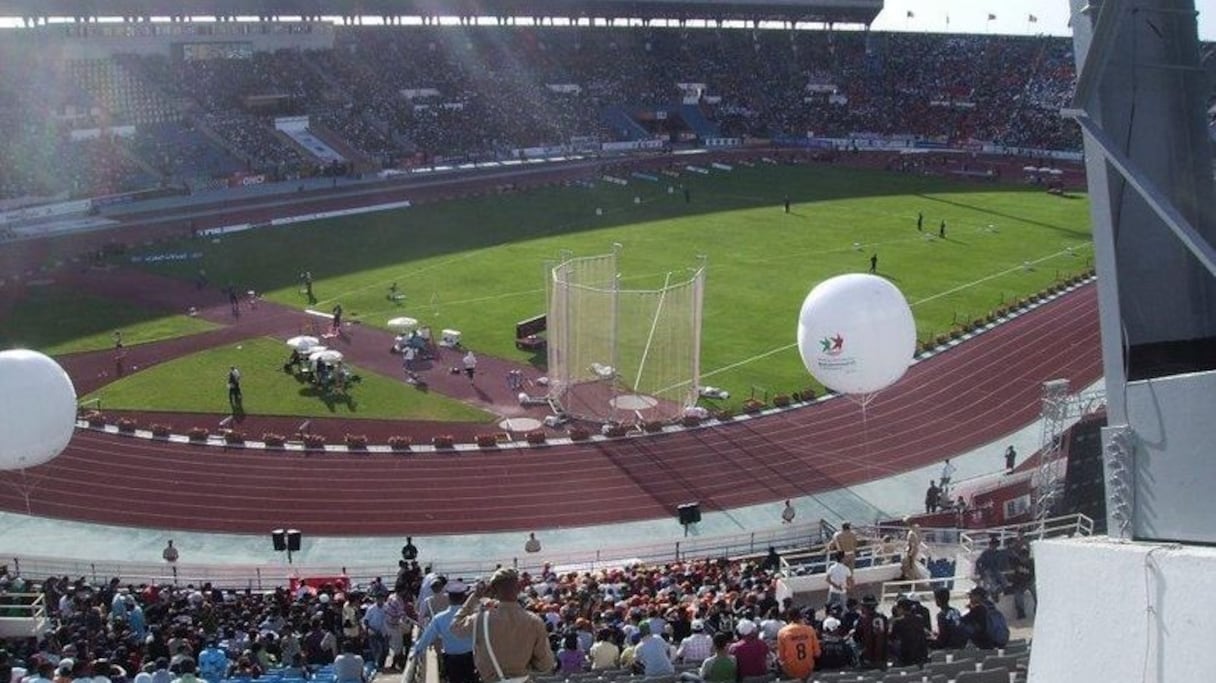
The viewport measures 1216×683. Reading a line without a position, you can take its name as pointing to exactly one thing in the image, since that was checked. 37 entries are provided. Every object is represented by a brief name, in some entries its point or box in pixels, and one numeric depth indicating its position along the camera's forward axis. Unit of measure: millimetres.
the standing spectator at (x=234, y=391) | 33219
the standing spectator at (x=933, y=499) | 26234
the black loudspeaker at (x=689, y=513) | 25500
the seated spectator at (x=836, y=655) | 10680
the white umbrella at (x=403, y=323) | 38562
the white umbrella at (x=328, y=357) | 34875
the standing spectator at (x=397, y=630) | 14883
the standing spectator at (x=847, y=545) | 17188
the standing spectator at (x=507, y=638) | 6734
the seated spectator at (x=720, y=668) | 9570
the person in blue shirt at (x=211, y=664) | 13664
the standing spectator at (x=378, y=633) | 15164
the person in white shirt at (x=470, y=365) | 36356
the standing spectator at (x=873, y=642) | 10789
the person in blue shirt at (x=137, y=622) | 16773
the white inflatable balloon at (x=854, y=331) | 19641
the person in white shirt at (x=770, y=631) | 11914
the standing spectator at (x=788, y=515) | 26219
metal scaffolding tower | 21953
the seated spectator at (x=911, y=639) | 10633
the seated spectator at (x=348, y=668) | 12703
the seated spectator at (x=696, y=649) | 11844
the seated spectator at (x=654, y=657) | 10555
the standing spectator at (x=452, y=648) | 8117
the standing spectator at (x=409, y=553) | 21109
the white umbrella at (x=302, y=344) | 36031
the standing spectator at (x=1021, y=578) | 14047
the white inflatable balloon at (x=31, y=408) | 20359
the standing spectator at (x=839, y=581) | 15094
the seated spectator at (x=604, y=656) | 11727
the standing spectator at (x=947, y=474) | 27156
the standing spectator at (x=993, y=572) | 14016
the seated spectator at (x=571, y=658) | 11492
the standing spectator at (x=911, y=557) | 17188
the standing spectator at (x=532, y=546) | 24891
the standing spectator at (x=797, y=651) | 10070
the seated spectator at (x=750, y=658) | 9875
